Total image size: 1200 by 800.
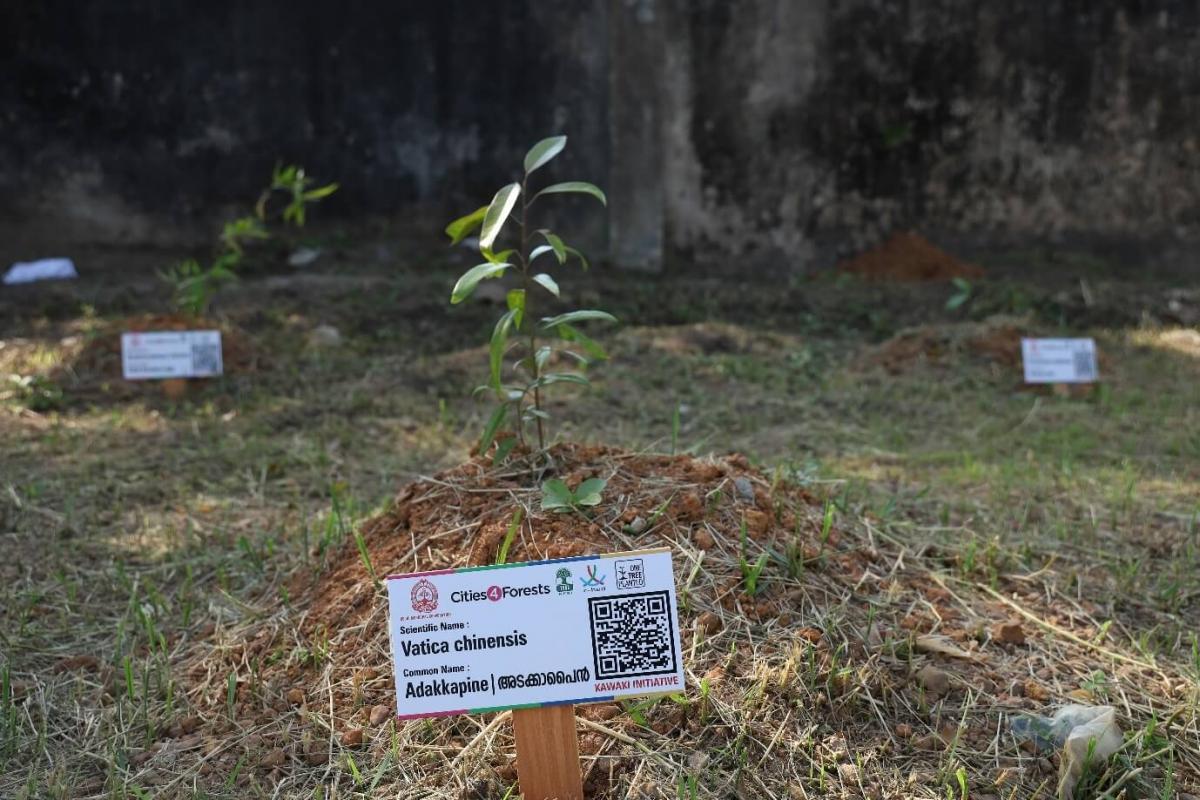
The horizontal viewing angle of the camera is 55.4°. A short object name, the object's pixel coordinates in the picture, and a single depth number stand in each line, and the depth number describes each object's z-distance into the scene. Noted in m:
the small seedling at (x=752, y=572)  2.17
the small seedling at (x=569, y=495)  2.21
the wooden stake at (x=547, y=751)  1.71
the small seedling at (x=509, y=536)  2.05
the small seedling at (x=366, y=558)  2.27
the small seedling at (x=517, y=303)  2.02
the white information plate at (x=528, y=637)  1.68
